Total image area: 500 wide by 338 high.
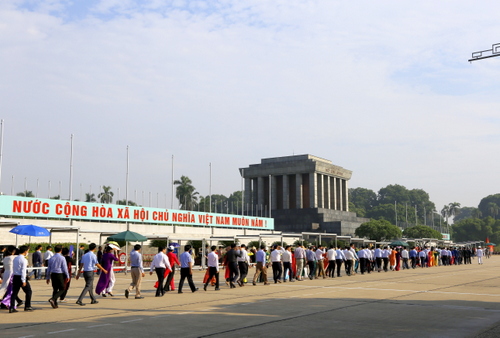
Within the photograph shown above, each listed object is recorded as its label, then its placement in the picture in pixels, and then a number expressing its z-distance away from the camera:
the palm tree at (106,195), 98.55
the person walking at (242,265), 22.47
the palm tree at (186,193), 101.56
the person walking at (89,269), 15.45
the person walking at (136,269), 17.03
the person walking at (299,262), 26.02
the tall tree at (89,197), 101.22
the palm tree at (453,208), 187.88
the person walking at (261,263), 23.16
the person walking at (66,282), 15.48
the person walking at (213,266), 20.03
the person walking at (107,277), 16.84
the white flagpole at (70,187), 49.48
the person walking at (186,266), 18.67
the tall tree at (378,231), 90.06
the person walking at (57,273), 14.59
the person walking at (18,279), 13.84
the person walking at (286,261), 24.98
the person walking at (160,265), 17.50
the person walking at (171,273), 19.12
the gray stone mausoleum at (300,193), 97.12
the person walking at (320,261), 27.42
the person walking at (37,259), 25.56
